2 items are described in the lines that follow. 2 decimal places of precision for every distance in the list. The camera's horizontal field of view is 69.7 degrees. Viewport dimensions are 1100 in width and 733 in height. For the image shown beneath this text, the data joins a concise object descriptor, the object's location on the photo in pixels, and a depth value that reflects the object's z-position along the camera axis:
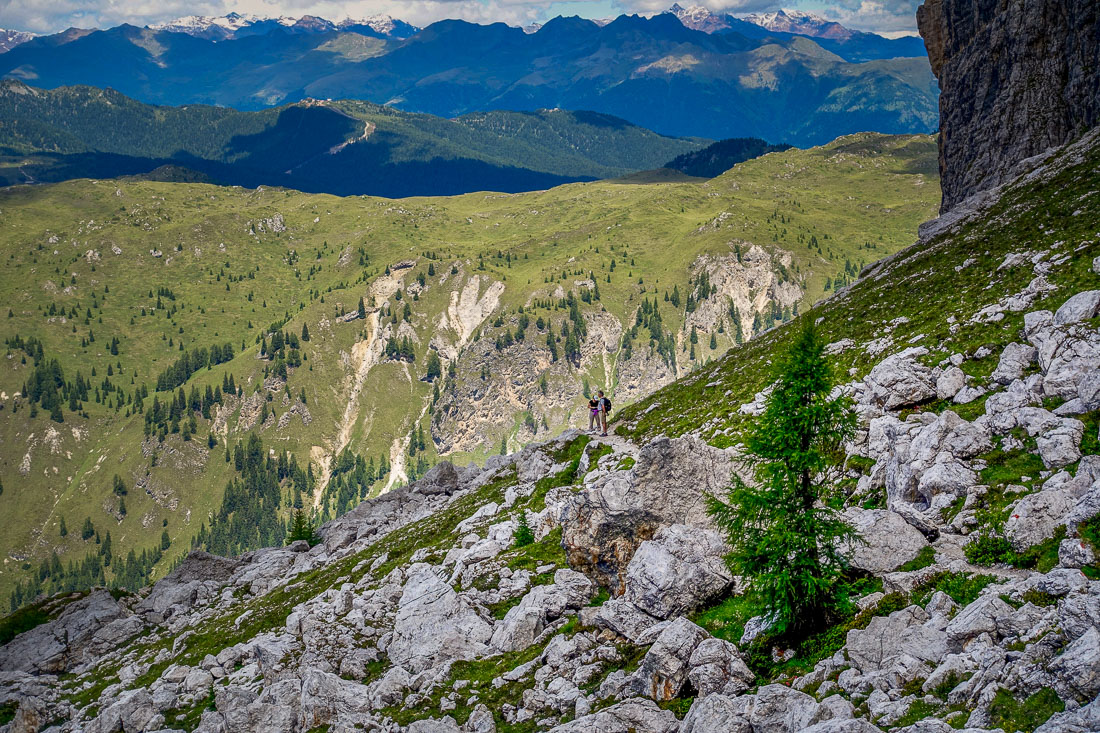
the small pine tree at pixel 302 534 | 108.11
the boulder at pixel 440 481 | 100.81
